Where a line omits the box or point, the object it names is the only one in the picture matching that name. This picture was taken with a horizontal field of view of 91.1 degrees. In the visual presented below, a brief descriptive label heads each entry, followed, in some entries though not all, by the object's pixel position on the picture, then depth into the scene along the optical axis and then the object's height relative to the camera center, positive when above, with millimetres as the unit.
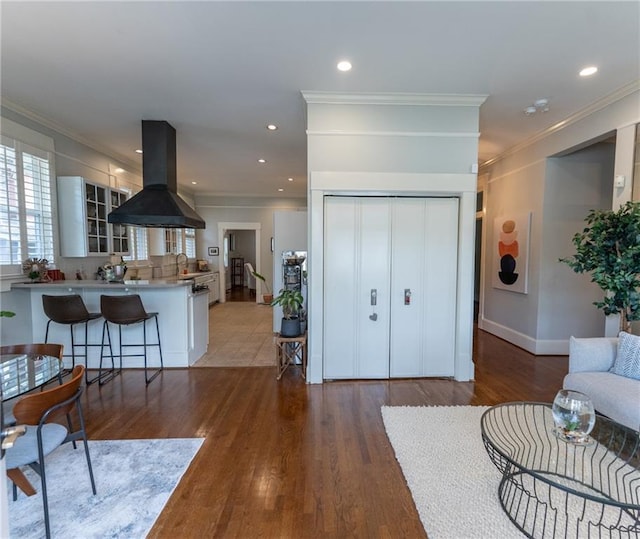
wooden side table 3697 -1216
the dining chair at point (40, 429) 1540 -952
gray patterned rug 1694 -1481
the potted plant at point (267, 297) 7088 -1022
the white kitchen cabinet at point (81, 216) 4246 +513
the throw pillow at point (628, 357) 2562 -860
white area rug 1704 -1465
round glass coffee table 1680 -1357
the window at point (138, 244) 5758 +158
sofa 2254 -1022
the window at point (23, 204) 3430 +558
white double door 3514 -376
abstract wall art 4699 +23
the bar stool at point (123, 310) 3492 -645
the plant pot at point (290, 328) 3727 -893
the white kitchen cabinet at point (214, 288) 8578 -995
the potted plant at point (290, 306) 3721 -644
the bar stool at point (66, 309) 3434 -631
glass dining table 1693 -742
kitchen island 3939 -952
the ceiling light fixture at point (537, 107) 3430 +1663
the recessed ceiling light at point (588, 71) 2841 +1678
